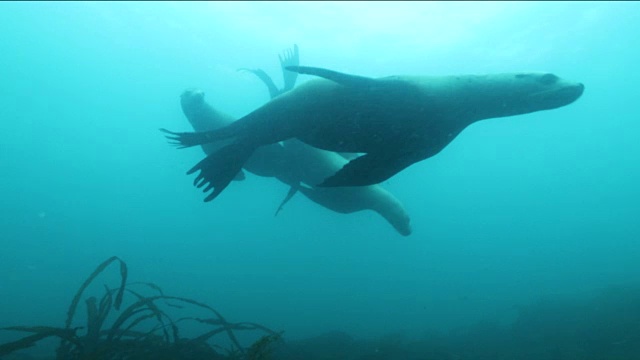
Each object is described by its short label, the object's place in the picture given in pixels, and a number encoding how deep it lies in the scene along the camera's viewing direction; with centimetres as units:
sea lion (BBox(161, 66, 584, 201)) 420
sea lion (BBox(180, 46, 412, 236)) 708
